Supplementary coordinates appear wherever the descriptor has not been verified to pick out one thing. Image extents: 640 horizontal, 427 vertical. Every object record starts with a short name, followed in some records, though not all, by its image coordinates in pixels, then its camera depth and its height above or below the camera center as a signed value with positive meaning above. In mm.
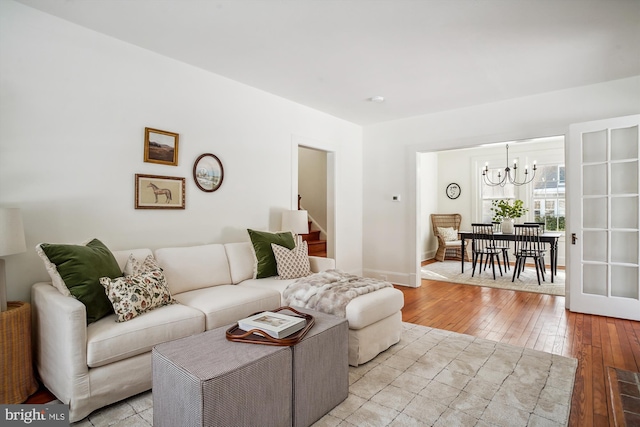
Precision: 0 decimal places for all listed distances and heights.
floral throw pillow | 2143 -532
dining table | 5418 -382
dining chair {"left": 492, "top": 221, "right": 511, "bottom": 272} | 6266 -575
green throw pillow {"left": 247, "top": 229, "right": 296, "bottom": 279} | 3395 -370
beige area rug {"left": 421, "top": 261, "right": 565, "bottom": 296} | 5105 -1067
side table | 1978 -862
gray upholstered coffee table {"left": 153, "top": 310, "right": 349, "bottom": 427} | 1430 -780
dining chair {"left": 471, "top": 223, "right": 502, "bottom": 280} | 5969 -446
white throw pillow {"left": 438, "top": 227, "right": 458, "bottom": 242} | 7734 -431
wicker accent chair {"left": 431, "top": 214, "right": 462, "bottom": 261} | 7668 -331
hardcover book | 1783 -598
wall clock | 8297 +591
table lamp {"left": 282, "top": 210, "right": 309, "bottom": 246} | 4078 -100
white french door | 3695 -10
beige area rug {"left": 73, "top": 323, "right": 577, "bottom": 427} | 1901 -1125
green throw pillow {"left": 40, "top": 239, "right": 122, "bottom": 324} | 2100 -388
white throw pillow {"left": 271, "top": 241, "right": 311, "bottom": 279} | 3410 -493
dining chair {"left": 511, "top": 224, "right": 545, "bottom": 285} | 5469 -464
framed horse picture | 3041 +191
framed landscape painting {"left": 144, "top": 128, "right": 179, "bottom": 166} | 3074 +610
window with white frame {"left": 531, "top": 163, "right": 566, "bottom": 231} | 7055 +400
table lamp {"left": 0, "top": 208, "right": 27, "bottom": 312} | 1988 -152
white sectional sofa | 1881 -726
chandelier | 7320 +837
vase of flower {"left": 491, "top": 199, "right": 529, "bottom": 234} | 5863 +78
